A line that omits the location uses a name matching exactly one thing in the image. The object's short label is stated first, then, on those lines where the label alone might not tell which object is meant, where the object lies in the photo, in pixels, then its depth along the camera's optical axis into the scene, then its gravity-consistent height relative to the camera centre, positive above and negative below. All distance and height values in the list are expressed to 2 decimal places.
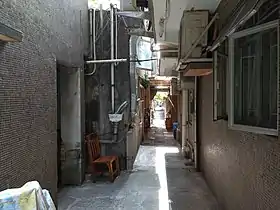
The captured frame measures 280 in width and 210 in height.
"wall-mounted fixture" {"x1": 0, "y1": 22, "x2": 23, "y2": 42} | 2.96 +0.60
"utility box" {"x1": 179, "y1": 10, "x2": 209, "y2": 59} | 5.38 +1.17
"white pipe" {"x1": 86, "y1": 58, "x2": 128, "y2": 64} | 7.78 +0.91
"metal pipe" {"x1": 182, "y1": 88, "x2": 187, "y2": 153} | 10.84 -0.53
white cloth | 2.70 -0.76
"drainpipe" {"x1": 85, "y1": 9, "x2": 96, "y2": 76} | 7.99 +1.54
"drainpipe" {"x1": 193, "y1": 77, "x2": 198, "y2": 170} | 8.20 -0.58
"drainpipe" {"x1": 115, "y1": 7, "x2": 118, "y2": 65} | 8.09 +1.40
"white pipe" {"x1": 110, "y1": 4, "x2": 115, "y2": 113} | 7.98 +0.70
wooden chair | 7.22 -1.22
